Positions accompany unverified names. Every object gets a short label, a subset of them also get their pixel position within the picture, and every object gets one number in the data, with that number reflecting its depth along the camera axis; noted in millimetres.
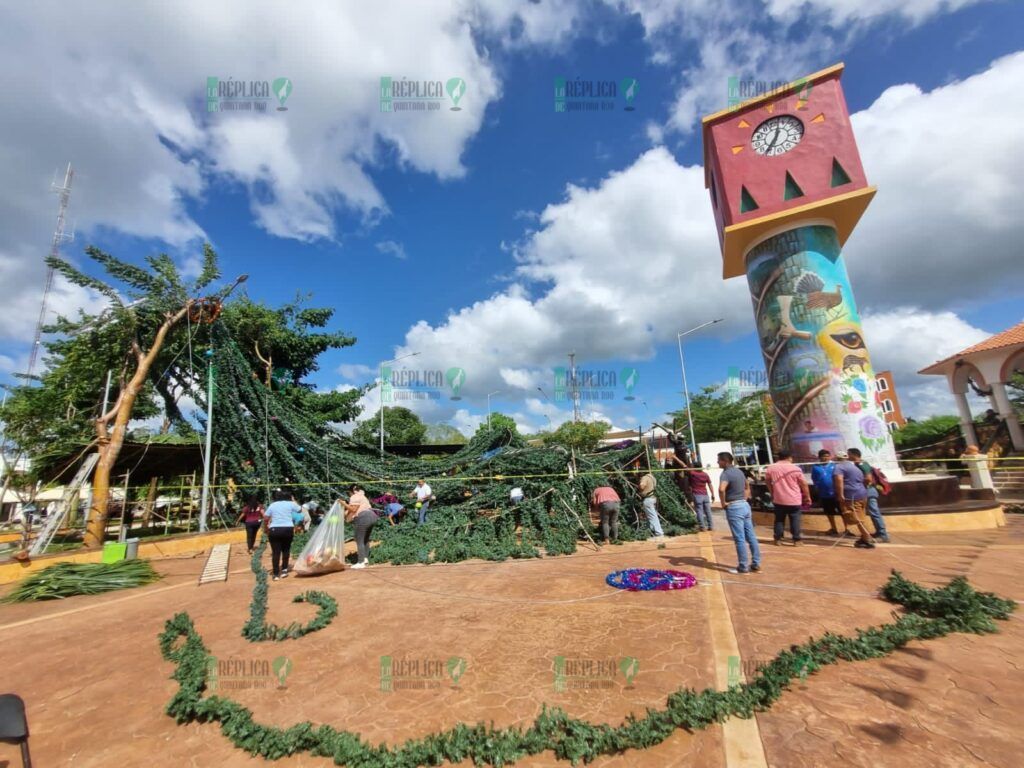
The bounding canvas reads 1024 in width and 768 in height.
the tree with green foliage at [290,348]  18828
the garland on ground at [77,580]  7699
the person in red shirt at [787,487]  7738
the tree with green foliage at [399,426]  39919
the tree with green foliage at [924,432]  29641
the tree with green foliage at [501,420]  51062
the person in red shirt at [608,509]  9617
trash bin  9759
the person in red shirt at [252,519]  10695
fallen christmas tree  9797
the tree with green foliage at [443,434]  52625
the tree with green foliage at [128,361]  12750
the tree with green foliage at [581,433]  37728
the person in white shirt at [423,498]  11519
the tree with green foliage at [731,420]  33062
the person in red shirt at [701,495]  10430
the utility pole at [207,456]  12414
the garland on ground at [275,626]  4895
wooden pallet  8180
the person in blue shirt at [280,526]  7824
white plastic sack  7977
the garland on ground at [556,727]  2699
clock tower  12688
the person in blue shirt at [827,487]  9141
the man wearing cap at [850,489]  7996
